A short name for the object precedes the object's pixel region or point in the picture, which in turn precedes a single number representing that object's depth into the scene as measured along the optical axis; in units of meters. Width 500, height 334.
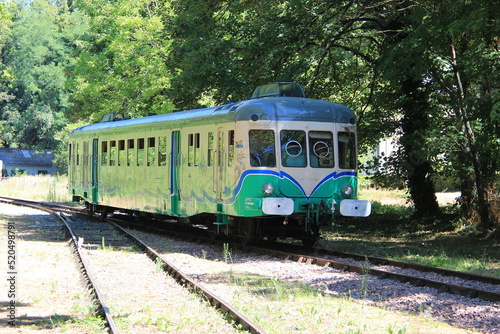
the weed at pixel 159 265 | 12.57
